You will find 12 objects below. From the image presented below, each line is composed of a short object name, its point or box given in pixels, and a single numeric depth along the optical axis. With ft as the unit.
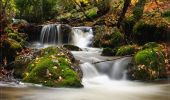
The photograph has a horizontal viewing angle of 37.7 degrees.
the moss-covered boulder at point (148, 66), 27.15
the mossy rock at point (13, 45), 29.71
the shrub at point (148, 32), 35.18
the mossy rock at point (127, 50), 33.19
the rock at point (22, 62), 26.07
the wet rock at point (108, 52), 34.82
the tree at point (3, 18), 28.59
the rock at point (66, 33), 46.68
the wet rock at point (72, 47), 37.74
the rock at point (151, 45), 30.01
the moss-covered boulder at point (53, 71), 22.93
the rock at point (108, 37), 39.34
